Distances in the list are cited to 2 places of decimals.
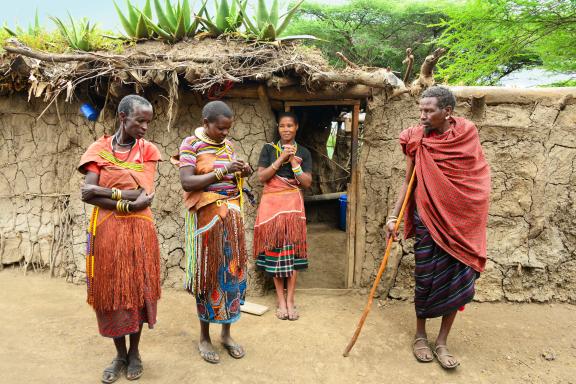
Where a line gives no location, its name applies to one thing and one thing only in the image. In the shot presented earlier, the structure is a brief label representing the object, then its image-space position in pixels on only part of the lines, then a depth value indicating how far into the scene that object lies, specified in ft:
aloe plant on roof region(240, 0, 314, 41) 14.14
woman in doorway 13.51
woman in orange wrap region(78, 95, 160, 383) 8.49
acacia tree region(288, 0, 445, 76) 44.34
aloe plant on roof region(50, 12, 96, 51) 14.46
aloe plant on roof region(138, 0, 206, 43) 14.58
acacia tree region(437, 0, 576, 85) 22.48
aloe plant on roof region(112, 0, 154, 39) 14.76
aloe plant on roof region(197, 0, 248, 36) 14.53
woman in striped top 9.31
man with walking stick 9.86
